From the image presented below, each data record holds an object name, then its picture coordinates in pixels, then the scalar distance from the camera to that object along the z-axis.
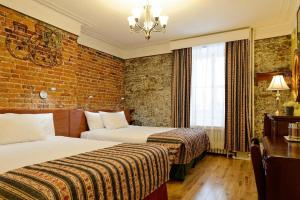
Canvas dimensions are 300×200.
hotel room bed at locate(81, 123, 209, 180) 2.99
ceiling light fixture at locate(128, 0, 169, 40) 2.67
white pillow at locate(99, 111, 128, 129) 4.07
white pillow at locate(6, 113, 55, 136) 2.91
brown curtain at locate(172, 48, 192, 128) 4.74
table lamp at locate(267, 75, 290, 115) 3.00
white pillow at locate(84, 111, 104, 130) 3.89
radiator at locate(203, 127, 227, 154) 4.42
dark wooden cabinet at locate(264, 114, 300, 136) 2.29
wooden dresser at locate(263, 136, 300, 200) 1.18
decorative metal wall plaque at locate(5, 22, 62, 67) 2.93
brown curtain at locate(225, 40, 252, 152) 4.11
